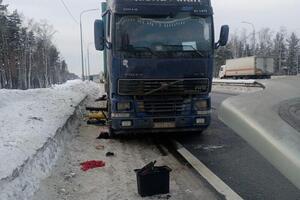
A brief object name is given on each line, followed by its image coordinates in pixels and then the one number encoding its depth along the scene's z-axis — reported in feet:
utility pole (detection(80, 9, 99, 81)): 90.29
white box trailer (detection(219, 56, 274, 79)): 102.33
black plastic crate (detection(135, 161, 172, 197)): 11.48
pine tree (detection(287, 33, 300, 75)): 187.92
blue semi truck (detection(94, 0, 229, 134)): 17.83
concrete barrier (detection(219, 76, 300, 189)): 4.66
